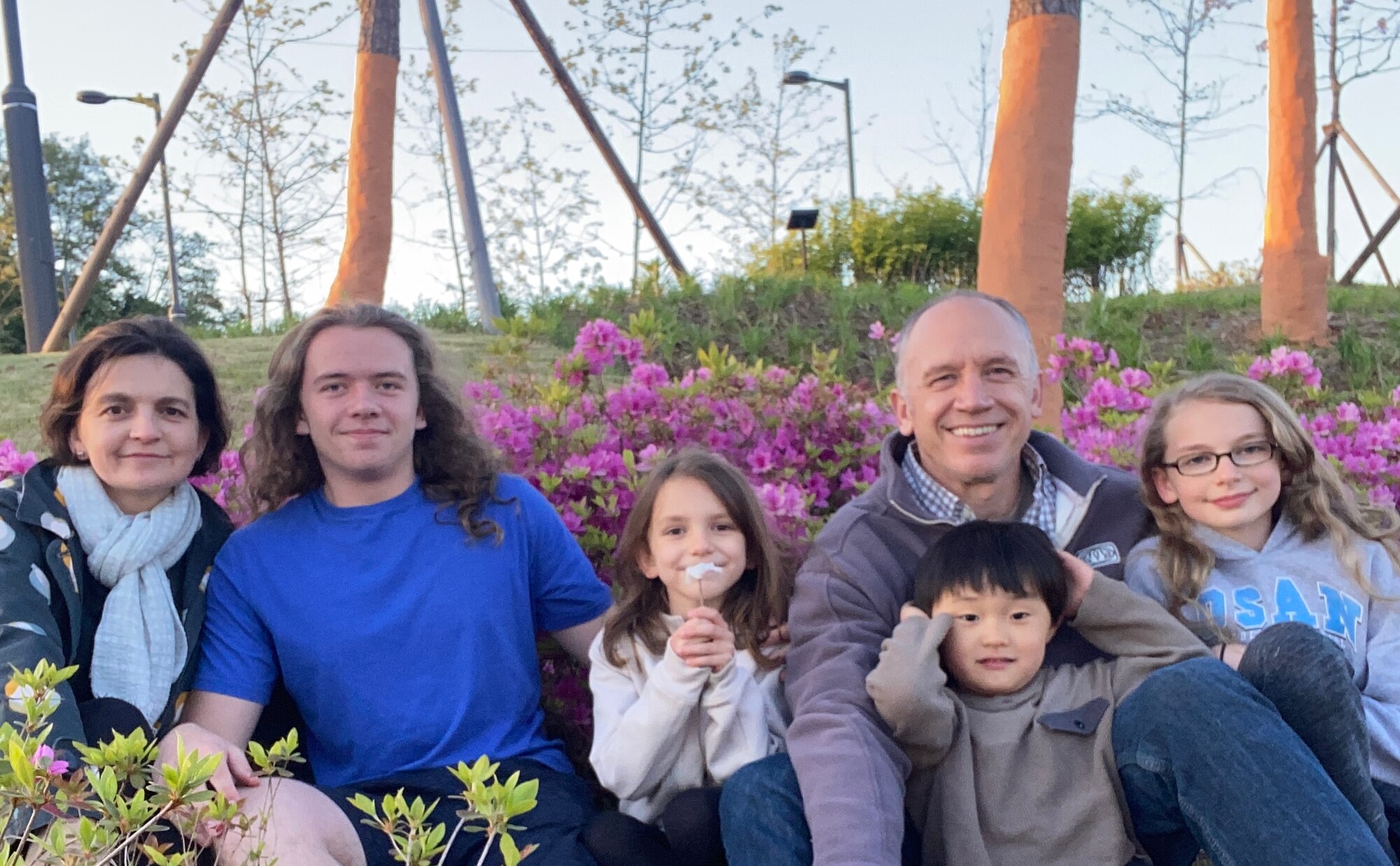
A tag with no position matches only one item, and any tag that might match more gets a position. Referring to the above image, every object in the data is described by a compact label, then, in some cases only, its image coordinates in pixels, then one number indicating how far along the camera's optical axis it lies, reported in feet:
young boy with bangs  6.66
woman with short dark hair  7.54
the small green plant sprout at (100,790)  4.00
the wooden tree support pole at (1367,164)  41.73
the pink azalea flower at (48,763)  4.49
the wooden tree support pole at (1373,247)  39.86
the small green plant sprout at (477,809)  4.17
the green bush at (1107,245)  45.50
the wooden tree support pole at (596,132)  29.63
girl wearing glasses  7.77
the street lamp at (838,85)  48.06
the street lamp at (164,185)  49.65
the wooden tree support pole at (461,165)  27.35
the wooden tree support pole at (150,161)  27.17
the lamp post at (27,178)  22.04
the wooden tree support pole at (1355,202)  42.69
